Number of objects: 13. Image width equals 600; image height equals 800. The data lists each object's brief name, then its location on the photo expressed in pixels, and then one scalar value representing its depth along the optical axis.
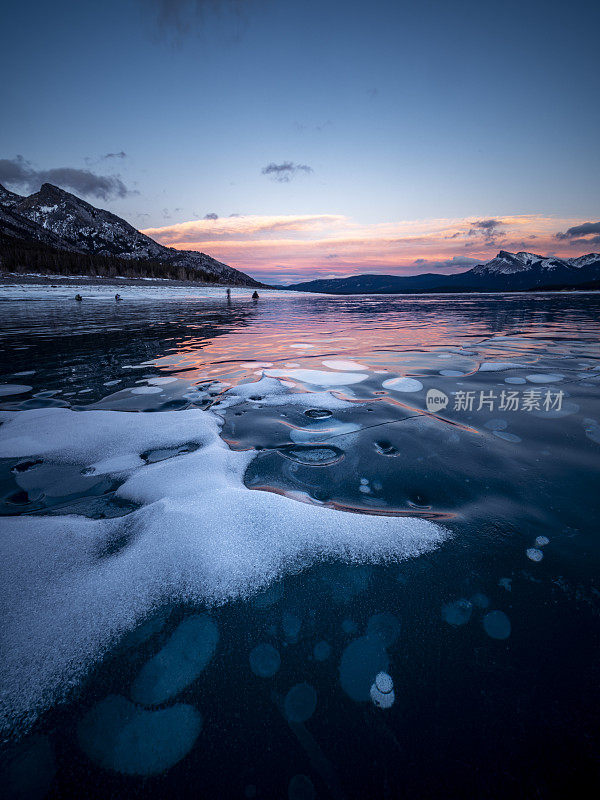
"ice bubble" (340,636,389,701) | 1.01
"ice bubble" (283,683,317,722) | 0.93
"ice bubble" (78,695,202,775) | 0.85
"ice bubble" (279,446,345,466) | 2.37
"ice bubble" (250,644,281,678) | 1.05
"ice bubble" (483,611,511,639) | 1.15
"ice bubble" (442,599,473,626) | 1.20
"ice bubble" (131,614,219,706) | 1.00
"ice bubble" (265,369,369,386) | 4.43
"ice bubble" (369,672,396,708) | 0.97
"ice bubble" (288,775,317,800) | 0.80
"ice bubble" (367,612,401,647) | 1.14
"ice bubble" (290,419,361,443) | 2.73
